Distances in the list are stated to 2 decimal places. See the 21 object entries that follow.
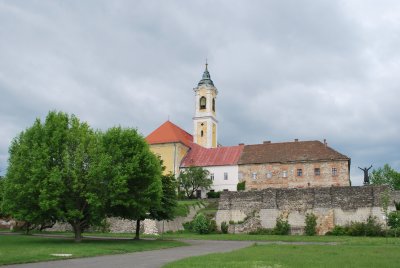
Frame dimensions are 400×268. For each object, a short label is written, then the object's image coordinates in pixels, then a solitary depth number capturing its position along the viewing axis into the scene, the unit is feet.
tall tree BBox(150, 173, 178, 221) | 118.62
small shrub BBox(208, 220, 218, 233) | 153.41
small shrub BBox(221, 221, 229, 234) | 154.30
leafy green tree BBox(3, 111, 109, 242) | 96.22
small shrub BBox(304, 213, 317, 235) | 143.43
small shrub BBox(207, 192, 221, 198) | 215.10
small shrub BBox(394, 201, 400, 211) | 143.83
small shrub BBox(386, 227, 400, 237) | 127.95
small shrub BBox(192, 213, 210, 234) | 150.82
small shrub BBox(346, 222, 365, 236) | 135.44
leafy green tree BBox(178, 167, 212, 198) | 218.59
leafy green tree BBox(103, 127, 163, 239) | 102.27
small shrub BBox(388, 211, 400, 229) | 129.51
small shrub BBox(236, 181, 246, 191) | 217.36
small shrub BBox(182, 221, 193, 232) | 159.73
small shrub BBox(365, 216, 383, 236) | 132.68
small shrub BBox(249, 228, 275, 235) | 147.51
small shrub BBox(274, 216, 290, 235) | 146.00
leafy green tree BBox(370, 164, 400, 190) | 265.75
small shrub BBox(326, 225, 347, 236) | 138.82
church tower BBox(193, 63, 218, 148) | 272.10
